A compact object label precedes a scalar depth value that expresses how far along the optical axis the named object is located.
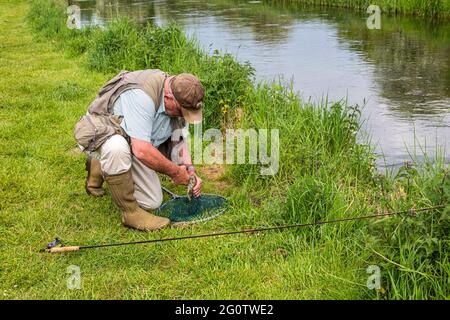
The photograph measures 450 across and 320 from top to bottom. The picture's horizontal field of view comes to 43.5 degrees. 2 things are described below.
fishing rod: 3.35
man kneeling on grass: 3.72
